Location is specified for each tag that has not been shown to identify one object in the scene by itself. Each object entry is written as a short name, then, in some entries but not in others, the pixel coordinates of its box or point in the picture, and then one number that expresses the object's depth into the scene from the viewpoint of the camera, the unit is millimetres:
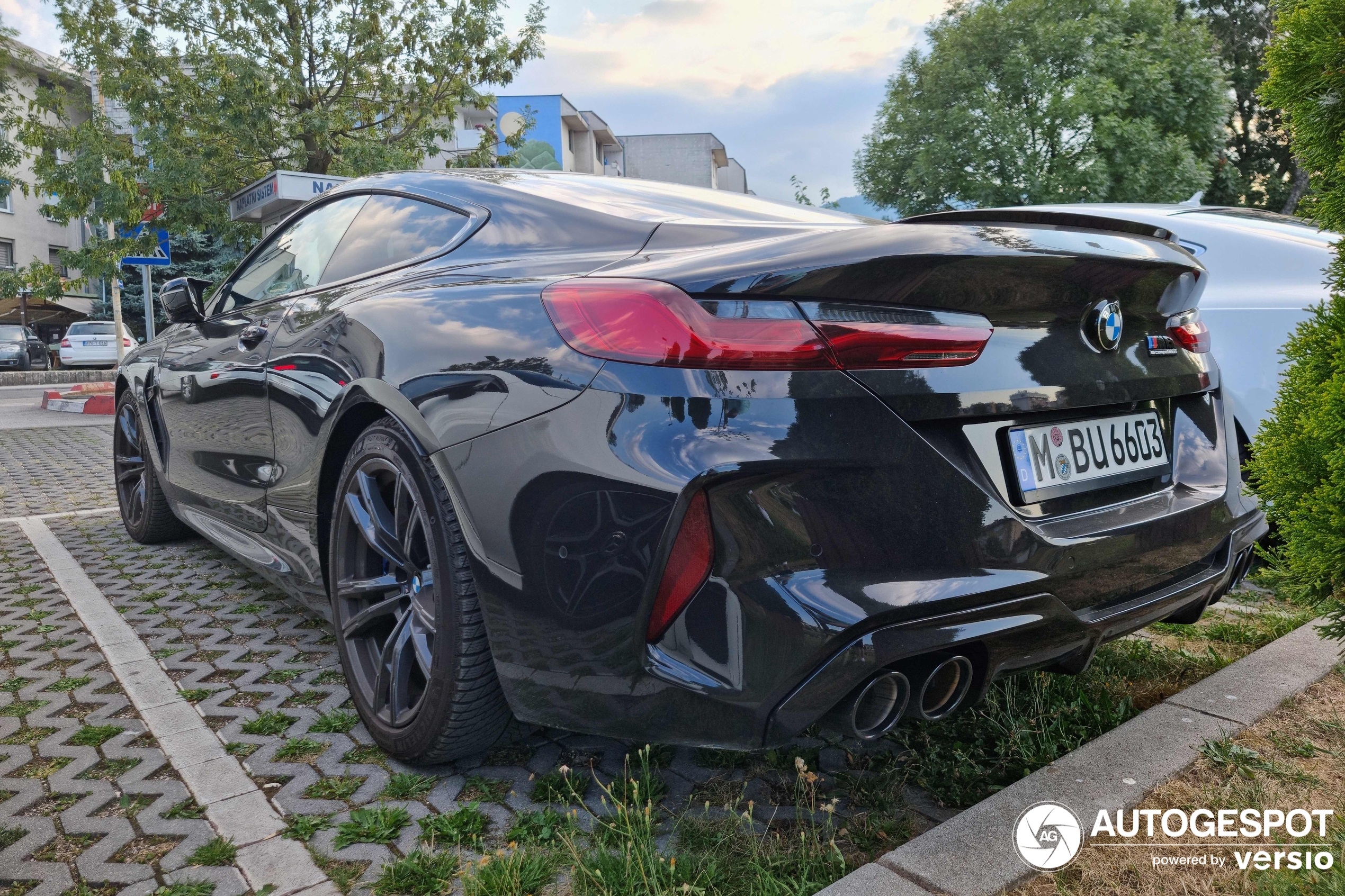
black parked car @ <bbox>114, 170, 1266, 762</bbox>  1784
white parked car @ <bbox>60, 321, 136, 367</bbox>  29781
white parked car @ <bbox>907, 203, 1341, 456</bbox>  3844
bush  1887
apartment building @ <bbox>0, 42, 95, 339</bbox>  36844
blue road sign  15766
